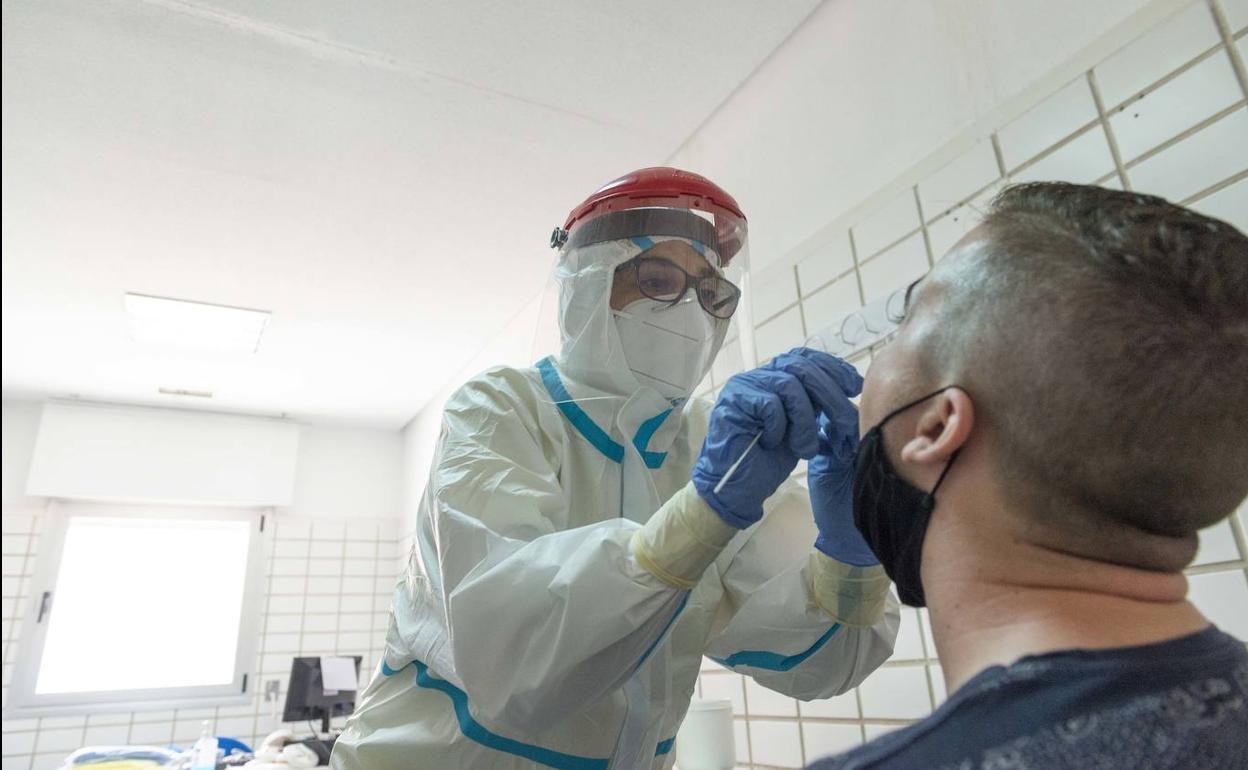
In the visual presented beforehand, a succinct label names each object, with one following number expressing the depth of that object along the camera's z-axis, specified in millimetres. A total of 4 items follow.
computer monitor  3914
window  4305
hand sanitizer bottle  2907
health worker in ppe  857
